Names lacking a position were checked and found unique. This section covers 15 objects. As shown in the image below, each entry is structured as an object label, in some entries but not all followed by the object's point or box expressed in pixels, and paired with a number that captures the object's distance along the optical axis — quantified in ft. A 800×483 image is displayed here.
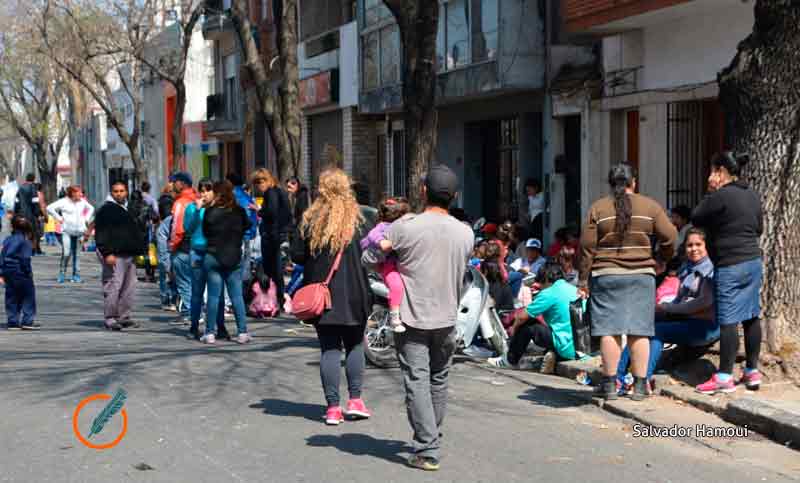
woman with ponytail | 26.91
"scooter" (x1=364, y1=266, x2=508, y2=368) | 34.35
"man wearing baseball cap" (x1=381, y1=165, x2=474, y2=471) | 21.42
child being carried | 21.74
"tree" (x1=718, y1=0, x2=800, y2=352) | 28.73
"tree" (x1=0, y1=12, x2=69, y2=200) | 149.69
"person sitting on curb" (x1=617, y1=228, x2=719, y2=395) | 28.99
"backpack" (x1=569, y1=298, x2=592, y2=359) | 33.50
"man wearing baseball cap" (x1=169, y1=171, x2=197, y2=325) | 43.91
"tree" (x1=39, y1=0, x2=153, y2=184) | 104.22
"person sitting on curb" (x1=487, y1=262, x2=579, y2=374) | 33.14
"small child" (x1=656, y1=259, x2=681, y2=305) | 31.19
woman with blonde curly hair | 25.22
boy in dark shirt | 43.88
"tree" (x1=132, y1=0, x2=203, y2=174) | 96.84
